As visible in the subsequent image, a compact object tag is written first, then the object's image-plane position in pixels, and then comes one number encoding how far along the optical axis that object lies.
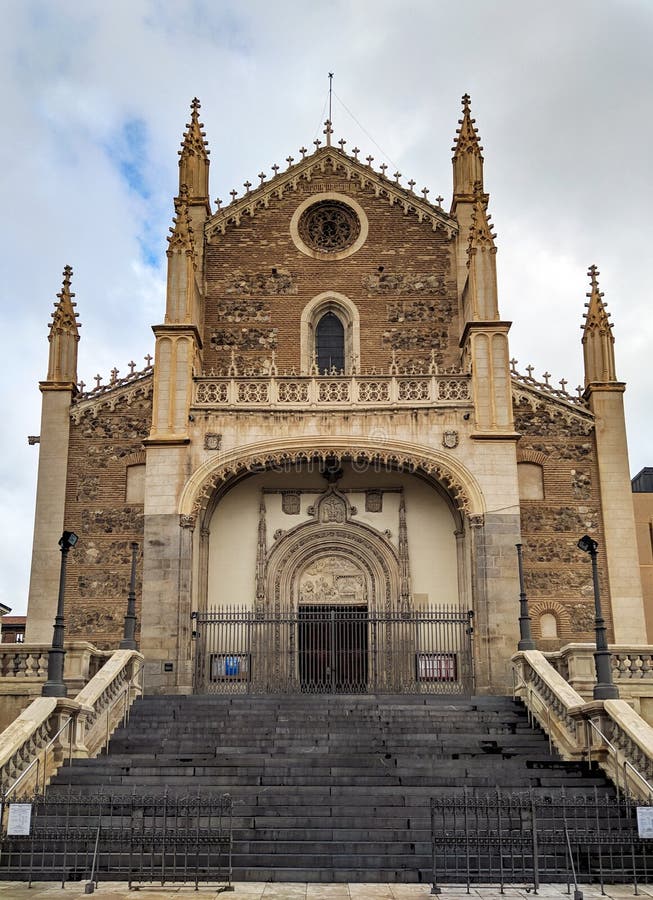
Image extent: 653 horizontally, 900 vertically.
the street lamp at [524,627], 21.33
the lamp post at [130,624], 20.84
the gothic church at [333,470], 24.67
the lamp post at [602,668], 16.66
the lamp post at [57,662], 17.06
